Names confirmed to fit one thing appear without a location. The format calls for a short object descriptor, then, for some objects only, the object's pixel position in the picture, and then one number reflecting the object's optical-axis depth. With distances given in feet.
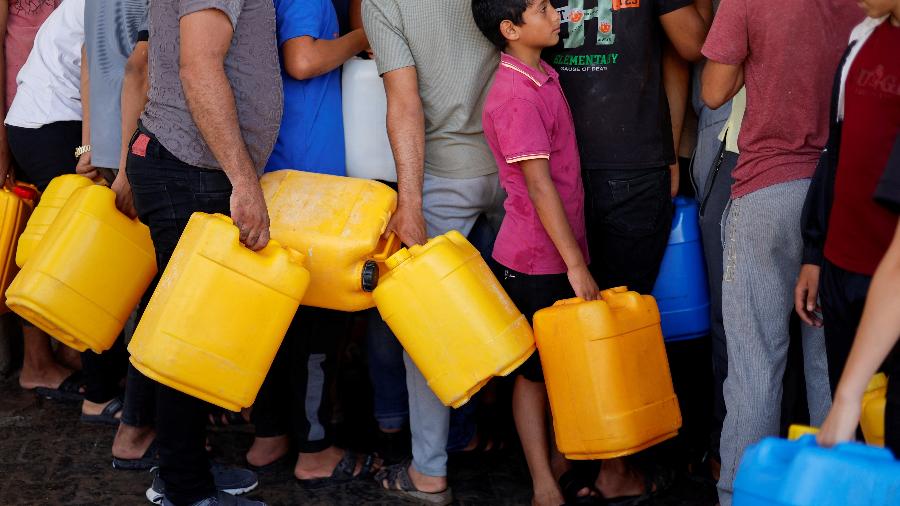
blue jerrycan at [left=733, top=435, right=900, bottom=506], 5.63
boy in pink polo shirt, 9.77
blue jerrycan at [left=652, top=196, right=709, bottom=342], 11.03
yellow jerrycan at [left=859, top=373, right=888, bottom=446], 7.22
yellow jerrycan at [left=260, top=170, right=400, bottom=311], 9.99
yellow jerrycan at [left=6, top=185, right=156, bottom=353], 10.93
